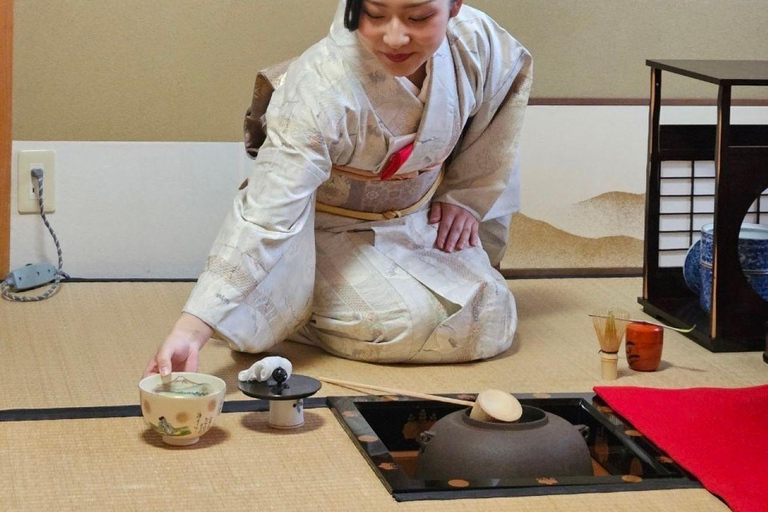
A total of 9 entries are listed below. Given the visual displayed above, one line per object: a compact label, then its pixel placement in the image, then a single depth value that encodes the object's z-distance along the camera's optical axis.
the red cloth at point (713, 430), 2.93
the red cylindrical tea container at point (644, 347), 3.95
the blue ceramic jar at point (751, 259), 4.47
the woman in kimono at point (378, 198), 3.65
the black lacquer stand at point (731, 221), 4.23
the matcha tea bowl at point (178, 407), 3.03
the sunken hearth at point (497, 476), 2.90
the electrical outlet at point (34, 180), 5.15
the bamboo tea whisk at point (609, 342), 3.84
